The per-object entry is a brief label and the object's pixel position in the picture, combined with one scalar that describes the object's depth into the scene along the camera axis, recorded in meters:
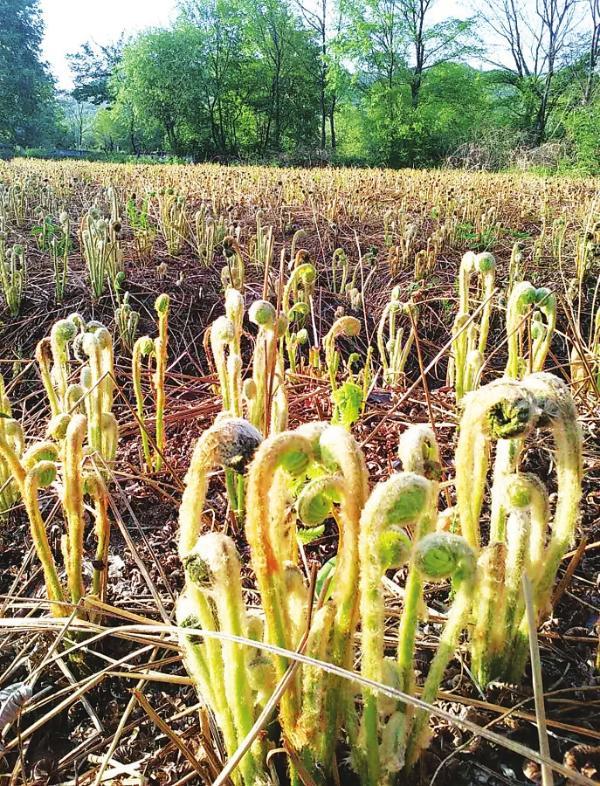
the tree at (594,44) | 27.81
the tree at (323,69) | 34.56
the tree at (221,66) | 34.53
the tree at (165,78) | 33.56
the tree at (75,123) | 47.92
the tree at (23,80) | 36.53
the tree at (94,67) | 50.22
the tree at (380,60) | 30.81
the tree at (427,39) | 32.03
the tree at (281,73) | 34.75
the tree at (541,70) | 29.83
